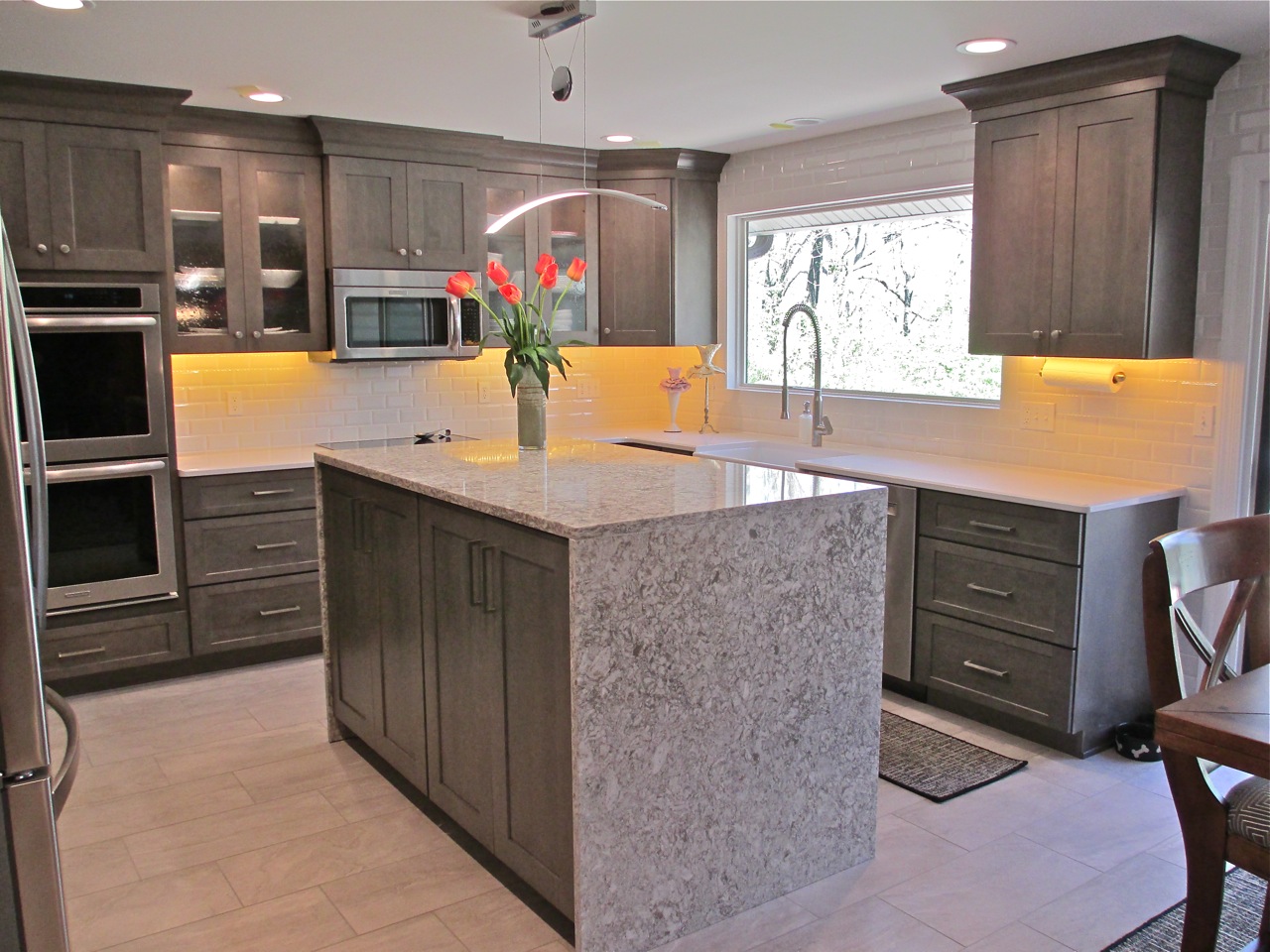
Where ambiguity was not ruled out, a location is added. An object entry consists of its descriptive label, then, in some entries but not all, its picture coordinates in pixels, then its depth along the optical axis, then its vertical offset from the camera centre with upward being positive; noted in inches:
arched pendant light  116.5 +18.3
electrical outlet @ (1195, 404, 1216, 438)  141.9 -9.2
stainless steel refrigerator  40.2 -13.5
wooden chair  74.8 -24.1
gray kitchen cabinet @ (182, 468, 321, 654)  169.6 -34.3
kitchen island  89.6 -30.4
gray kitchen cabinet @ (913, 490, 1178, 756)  135.0 -35.1
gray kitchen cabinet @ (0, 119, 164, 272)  152.3 +23.3
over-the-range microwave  185.9 +6.3
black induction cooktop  166.3 -15.0
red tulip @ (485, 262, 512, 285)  124.9 +9.2
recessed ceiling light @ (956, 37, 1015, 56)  131.6 +38.8
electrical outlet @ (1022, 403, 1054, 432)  163.4 -10.3
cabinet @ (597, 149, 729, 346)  213.8 +22.0
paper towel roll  150.3 -3.5
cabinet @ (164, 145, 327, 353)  173.5 +17.3
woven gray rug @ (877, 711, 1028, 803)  128.9 -52.9
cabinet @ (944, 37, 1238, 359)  135.3 +21.1
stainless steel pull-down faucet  187.8 -8.6
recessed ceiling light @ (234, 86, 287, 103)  157.2 +39.1
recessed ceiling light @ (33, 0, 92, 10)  112.8 +37.7
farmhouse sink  194.7 -19.1
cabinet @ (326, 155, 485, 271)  184.2 +24.9
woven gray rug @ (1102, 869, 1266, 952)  94.5 -53.3
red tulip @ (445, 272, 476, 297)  125.0 +8.0
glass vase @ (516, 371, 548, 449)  135.9 -8.2
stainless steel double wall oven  154.6 -13.6
